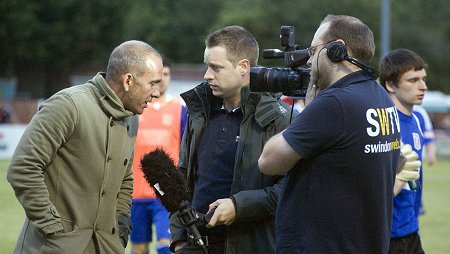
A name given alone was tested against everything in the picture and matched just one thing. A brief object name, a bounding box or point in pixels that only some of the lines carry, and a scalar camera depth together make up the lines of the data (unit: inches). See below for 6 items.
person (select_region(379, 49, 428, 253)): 529.9
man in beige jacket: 387.0
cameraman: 344.5
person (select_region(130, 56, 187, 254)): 674.2
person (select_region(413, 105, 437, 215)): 547.1
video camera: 373.4
